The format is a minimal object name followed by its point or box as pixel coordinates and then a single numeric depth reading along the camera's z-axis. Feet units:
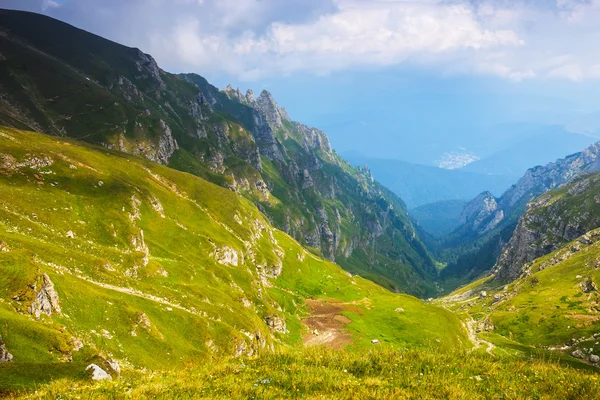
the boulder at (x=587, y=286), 536.01
